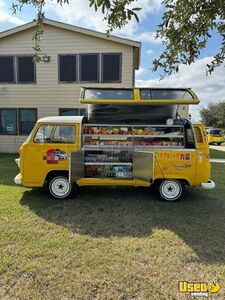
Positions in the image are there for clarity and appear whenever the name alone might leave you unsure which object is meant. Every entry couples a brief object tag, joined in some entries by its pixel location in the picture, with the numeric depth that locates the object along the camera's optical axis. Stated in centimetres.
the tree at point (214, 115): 3261
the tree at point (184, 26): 203
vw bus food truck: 466
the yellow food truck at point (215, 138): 2101
